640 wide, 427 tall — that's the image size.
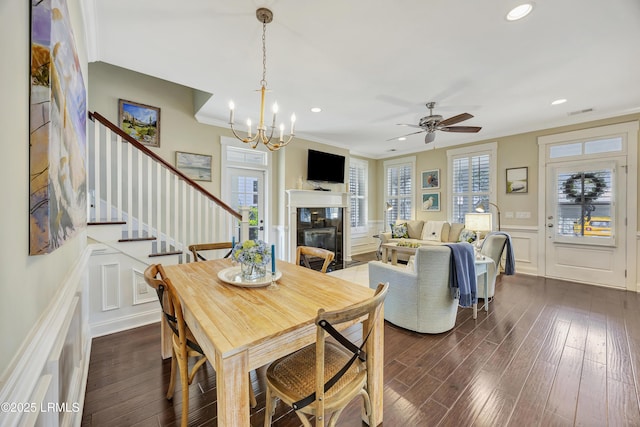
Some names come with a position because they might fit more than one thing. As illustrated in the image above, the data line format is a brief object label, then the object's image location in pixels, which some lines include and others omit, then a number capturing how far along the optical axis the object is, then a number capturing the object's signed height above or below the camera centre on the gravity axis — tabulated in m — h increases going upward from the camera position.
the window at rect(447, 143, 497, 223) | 5.21 +0.77
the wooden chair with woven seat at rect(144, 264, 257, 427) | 1.36 -0.72
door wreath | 4.00 +0.43
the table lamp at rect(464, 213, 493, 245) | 3.63 -0.13
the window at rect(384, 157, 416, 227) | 6.64 +0.70
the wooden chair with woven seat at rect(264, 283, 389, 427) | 0.98 -0.79
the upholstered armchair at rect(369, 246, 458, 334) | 2.41 -0.79
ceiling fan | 3.37 +1.20
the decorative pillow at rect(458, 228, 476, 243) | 4.71 -0.44
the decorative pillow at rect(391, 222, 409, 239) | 5.93 -0.45
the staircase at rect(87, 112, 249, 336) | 2.43 -0.31
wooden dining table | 0.95 -0.48
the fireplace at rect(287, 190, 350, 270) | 4.93 -0.20
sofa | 5.37 -0.44
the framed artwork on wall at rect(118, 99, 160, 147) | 3.45 +1.28
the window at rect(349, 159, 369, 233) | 6.82 +0.56
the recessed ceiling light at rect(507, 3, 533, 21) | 1.83 +1.49
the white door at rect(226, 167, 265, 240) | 4.44 +0.36
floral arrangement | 1.62 -0.26
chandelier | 1.89 +1.49
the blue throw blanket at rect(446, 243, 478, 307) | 2.39 -0.59
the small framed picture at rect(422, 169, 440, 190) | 6.04 +0.83
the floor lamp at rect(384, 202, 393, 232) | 7.18 -0.09
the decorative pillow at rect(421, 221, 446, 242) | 5.58 -0.40
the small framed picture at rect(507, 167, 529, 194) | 4.75 +0.63
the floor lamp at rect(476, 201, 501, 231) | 4.32 +0.09
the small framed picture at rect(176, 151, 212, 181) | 3.86 +0.74
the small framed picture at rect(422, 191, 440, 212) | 6.04 +0.28
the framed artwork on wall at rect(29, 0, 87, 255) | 0.76 +0.31
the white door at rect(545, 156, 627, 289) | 3.87 -0.13
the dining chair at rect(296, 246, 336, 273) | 2.11 -0.37
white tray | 1.57 -0.44
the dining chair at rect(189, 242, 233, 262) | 2.51 -0.36
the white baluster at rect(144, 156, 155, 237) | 2.63 +0.15
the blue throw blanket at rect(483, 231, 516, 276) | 3.57 -0.69
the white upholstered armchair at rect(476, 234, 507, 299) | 3.41 -0.49
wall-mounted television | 5.21 +0.99
